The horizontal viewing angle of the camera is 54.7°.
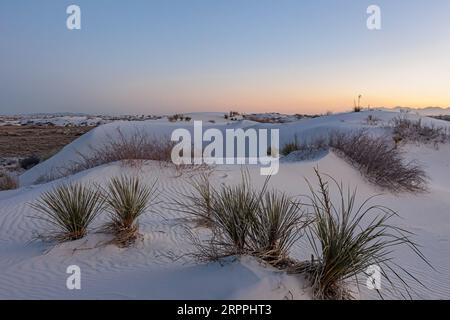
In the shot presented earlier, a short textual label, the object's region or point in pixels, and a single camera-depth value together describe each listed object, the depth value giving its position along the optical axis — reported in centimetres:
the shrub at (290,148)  1674
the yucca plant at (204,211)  640
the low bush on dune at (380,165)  1325
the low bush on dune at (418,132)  2256
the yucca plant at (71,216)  609
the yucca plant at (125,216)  614
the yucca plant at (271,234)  448
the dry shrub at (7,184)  1481
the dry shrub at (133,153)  1202
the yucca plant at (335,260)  393
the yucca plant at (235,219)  463
